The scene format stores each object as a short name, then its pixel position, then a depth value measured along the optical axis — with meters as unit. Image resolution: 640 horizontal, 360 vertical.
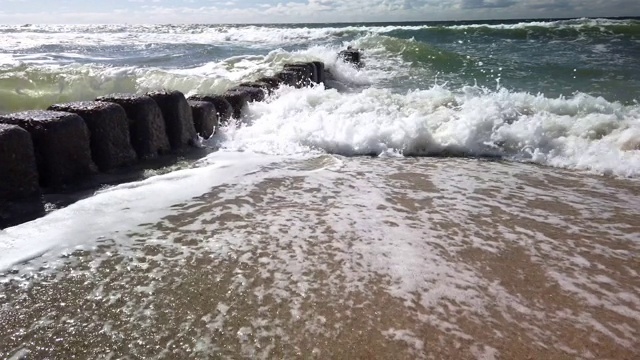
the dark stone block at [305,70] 7.68
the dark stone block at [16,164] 2.91
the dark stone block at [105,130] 3.53
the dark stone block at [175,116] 4.26
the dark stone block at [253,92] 5.83
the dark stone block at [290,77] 7.07
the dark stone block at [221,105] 5.14
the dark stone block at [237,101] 5.56
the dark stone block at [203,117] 4.76
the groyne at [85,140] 2.96
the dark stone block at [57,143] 3.20
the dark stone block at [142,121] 3.91
